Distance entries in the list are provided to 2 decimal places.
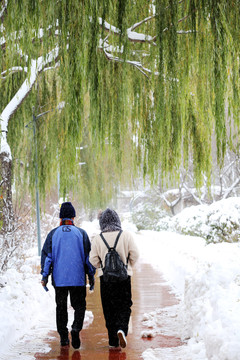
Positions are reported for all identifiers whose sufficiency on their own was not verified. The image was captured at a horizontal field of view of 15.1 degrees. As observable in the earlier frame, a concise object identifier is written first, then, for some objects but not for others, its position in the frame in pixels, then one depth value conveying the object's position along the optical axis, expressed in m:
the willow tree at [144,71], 9.37
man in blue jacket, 11.03
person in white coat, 10.90
